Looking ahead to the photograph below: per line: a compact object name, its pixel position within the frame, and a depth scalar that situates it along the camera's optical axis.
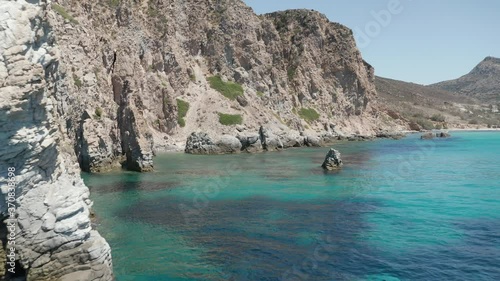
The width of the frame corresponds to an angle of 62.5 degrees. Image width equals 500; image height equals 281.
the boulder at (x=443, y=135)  132.07
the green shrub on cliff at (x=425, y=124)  185.25
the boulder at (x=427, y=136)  124.13
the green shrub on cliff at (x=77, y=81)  50.63
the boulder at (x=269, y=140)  81.69
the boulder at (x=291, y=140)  89.38
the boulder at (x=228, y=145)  74.81
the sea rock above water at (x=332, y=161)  52.34
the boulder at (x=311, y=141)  93.94
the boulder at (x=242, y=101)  98.12
